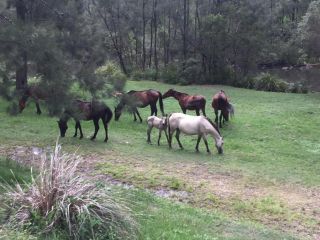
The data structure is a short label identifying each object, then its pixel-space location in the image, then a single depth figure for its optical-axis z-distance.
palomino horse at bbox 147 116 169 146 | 15.20
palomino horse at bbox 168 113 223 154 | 14.43
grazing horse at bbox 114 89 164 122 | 18.36
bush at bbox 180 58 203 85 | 32.56
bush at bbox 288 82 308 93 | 29.27
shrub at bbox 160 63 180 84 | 32.91
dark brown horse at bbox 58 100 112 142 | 14.39
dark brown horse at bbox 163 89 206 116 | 18.17
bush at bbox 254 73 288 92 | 30.03
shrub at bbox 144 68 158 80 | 34.91
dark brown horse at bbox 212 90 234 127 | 17.78
